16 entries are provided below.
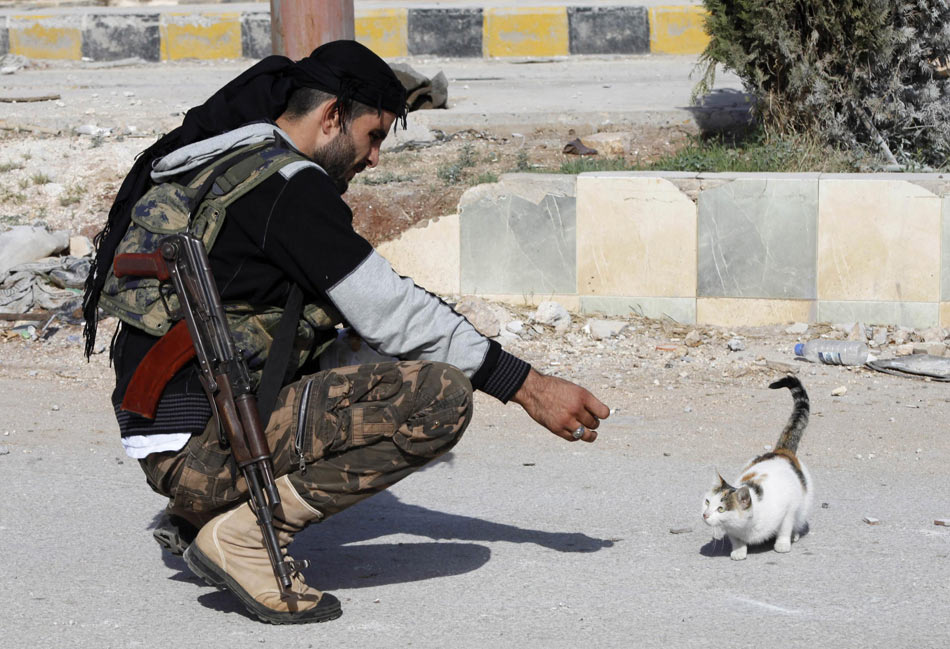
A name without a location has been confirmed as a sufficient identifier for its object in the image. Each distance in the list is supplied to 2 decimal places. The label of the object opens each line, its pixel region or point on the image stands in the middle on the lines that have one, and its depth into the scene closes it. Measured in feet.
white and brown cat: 11.57
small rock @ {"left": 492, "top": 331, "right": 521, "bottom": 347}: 19.92
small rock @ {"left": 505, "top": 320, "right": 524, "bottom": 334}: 20.15
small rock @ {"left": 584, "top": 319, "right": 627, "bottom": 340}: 20.16
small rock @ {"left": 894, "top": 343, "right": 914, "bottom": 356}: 18.99
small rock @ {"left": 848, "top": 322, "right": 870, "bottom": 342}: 19.44
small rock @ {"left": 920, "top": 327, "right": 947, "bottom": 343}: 19.35
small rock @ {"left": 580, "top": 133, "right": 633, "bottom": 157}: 25.50
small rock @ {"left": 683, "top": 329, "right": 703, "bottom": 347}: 19.77
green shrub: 22.67
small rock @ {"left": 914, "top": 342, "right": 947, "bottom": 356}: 18.99
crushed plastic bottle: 18.61
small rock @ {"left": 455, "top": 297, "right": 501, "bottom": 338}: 20.06
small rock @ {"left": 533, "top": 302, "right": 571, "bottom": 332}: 20.44
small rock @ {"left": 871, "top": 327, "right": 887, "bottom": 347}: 19.49
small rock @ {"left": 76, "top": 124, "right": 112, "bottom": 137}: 27.89
